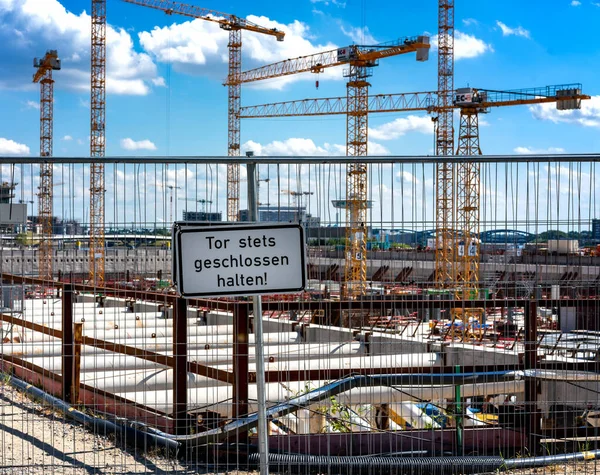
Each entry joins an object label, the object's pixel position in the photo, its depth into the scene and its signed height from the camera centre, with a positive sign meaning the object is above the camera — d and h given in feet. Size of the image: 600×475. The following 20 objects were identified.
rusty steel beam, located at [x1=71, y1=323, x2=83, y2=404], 21.24 -3.84
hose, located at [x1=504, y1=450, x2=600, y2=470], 18.85 -6.00
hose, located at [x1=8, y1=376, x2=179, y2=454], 19.02 -5.42
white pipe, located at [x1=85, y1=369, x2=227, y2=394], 26.04 -5.70
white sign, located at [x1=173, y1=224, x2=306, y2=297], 14.61 -0.64
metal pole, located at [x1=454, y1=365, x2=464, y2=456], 19.32 -5.05
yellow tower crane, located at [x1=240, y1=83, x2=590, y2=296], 184.14 +34.15
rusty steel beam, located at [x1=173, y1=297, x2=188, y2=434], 18.48 -3.57
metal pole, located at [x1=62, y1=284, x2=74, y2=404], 21.08 -3.41
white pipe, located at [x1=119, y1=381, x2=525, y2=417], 22.29 -5.63
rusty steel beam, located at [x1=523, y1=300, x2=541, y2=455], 19.17 -3.71
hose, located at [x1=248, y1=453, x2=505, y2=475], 18.24 -5.95
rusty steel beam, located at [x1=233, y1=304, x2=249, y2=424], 18.06 -3.09
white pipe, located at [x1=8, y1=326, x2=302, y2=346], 31.46 -5.16
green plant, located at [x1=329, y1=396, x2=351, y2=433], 20.62 -5.61
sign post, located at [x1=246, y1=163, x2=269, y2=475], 14.75 -3.21
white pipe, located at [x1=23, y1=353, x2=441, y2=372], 27.25 -5.33
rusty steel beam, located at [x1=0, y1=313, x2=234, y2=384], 19.24 -3.55
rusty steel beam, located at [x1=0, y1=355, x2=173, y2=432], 19.67 -4.93
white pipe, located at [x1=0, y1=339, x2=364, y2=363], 25.95 -4.97
